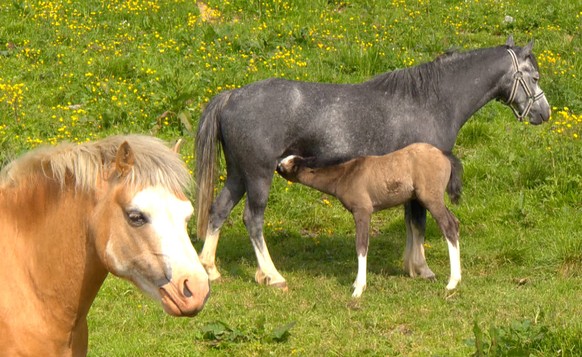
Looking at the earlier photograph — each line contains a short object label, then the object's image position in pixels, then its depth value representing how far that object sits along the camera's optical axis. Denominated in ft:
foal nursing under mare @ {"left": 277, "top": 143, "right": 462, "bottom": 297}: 51.02
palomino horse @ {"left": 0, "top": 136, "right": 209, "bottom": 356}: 22.94
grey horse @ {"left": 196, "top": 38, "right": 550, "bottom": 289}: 52.89
